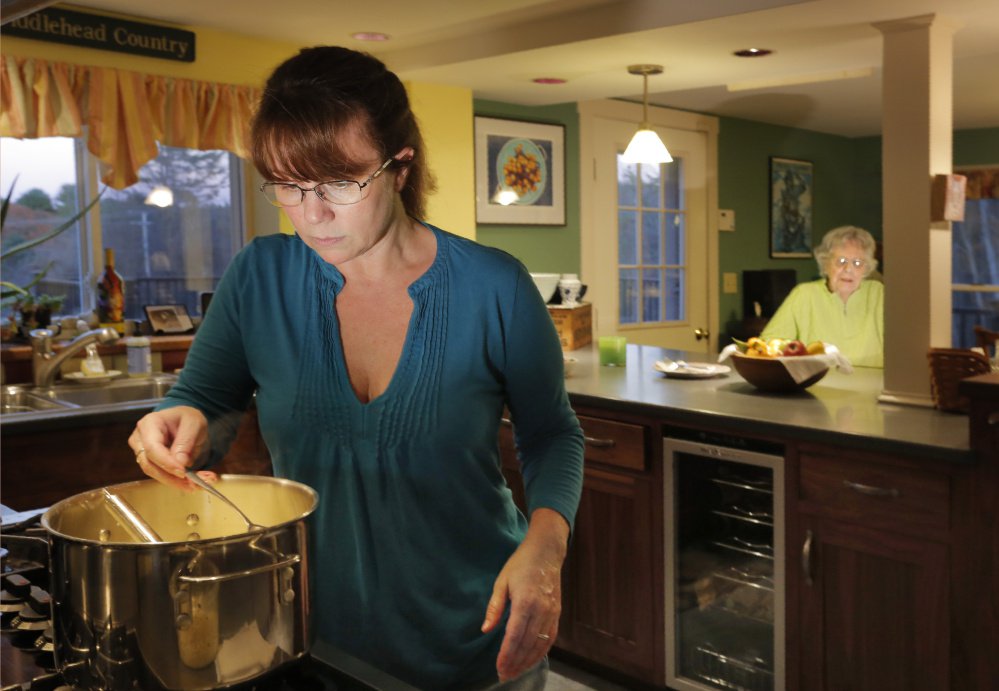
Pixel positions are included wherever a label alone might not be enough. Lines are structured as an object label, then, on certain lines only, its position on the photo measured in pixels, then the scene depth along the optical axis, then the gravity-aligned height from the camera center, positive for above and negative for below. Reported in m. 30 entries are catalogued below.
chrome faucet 3.35 -0.16
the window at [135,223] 3.75 +0.34
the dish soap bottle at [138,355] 3.64 -0.19
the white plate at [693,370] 3.43 -0.27
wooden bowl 3.03 -0.25
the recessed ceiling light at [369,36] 3.94 +1.08
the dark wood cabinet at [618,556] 2.96 -0.82
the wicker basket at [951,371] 2.58 -0.21
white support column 2.85 +0.26
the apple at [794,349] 3.16 -0.18
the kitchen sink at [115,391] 3.40 -0.31
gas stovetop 0.87 -0.33
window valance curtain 3.39 +0.72
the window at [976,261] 7.59 +0.24
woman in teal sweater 1.18 -0.12
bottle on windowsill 3.75 +0.02
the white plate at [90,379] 3.46 -0.26
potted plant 3.55 +0.01
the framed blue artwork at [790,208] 7.03 +0.64
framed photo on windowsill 3.92 -0.06
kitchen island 2.29 -0.63
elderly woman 4.40 -0.04
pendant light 3.85 +0.59
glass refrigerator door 2.80 -0.82
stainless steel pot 0.75 -0.24
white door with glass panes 5.59 +0.35
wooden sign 3.41 +0.99
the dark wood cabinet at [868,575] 2.34 -0.71
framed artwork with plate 4.87 +0.65
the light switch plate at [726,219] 6.55 +0.51
